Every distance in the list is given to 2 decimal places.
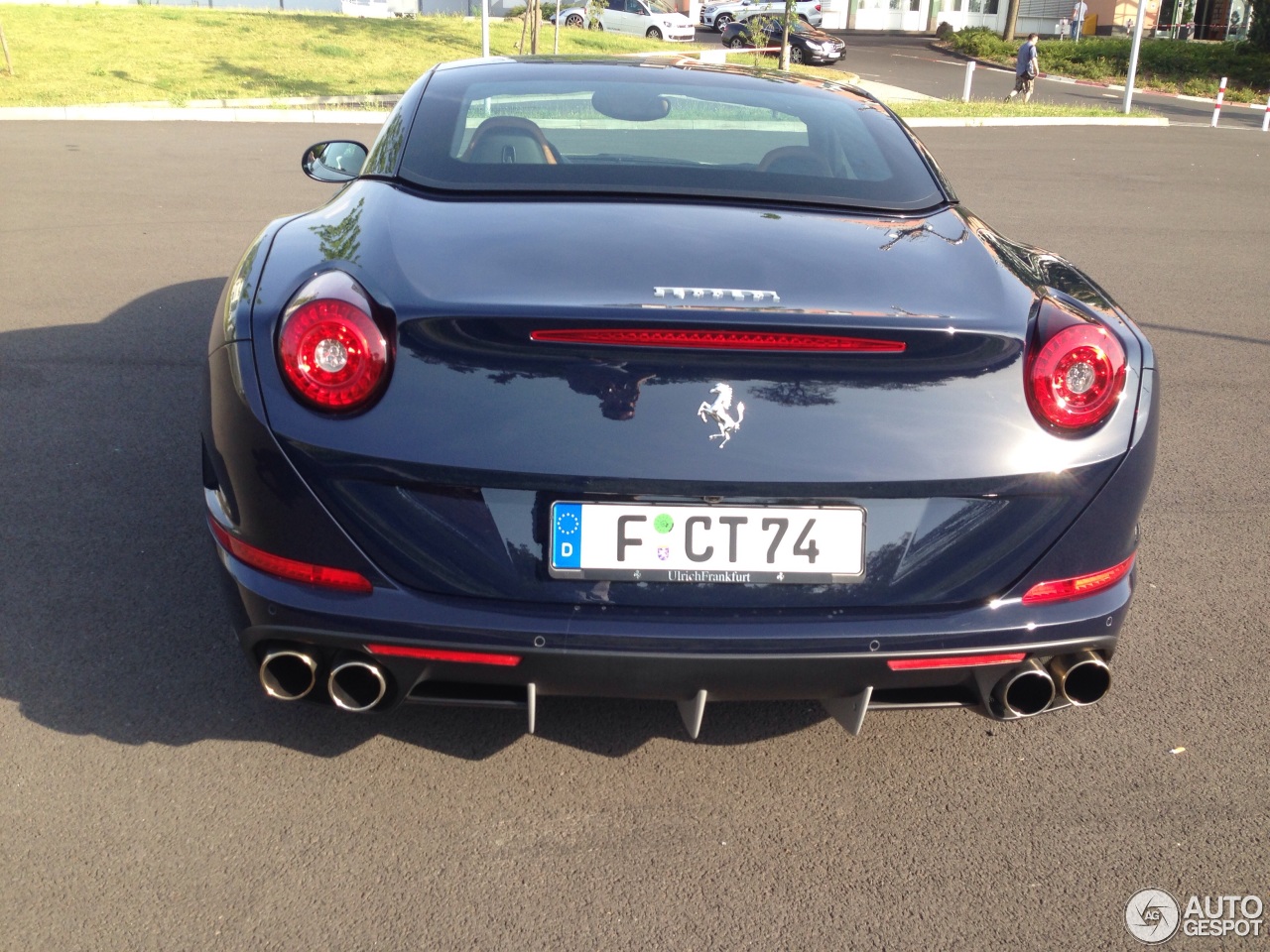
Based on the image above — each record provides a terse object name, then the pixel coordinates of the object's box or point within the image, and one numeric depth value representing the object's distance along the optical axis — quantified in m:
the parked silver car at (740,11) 42.44
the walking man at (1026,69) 26.49
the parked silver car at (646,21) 37.19
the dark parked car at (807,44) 35.72
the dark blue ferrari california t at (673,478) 2.23
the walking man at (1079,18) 46.06
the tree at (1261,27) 35.31
